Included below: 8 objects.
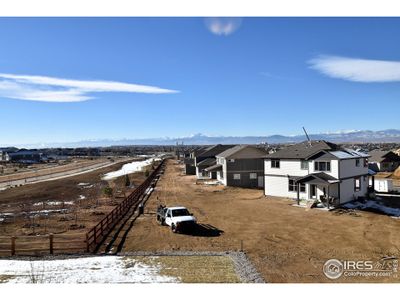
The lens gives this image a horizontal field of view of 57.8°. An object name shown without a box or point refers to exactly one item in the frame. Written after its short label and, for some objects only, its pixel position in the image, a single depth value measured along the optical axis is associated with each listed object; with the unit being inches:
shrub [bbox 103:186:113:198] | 1676.4
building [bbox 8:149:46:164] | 6818.4
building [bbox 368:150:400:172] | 2885.6
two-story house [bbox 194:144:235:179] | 2640.3
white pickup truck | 957.2
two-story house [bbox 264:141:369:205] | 1371.8
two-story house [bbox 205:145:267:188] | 2079.2
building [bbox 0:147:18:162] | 7234.3
